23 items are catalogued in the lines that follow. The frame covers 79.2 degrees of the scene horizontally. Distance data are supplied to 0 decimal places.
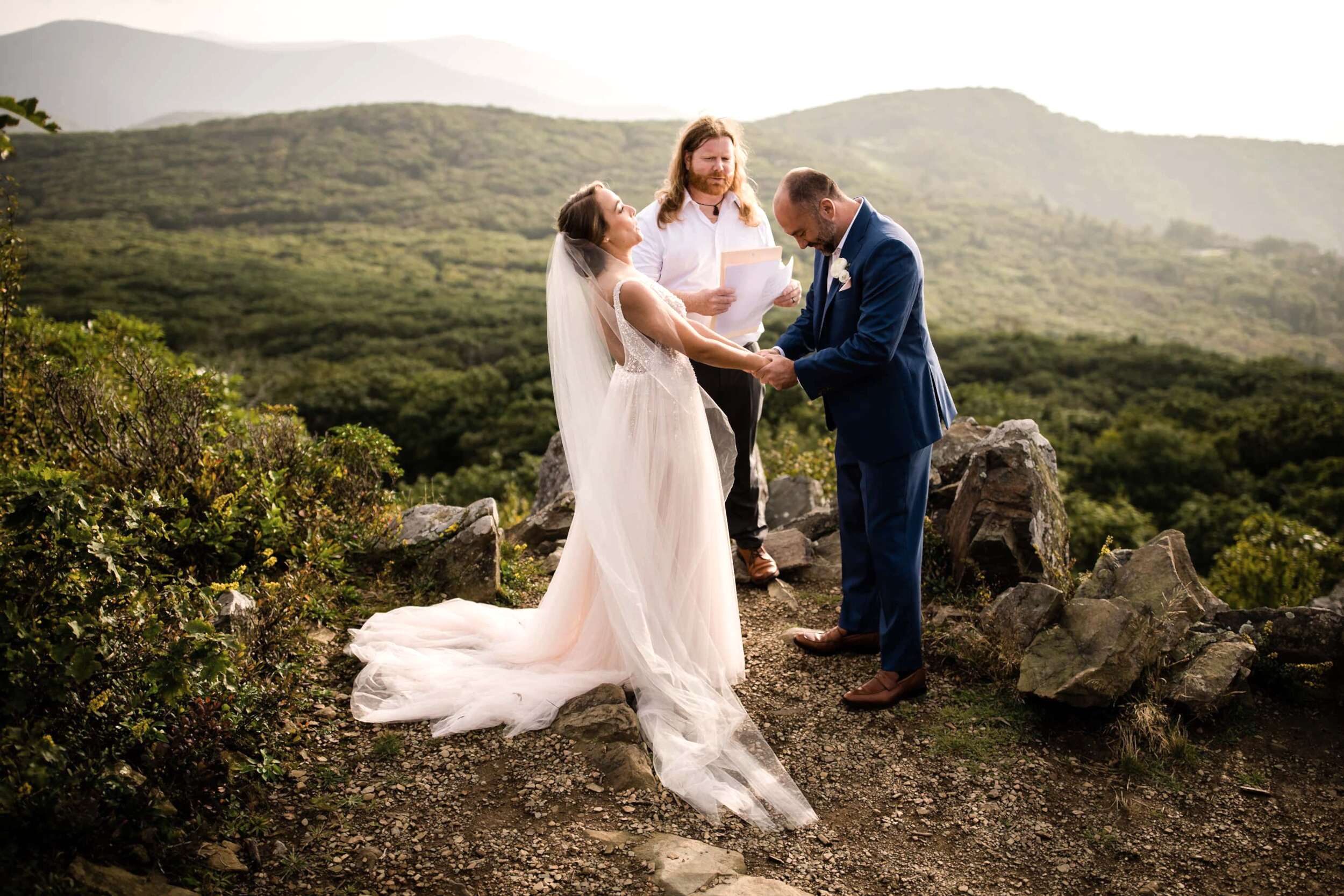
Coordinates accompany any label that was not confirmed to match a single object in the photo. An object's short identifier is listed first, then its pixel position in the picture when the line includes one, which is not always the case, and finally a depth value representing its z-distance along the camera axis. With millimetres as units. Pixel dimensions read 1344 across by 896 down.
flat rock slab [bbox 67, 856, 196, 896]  2240
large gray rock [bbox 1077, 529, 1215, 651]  3893
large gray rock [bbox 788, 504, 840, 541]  6254
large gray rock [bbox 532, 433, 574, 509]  7186
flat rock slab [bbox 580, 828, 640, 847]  2881
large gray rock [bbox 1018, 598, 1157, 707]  3574
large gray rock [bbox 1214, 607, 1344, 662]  3891
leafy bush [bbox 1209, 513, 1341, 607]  7191
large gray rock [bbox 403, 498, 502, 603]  4898
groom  3576
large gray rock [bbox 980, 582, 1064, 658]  4020
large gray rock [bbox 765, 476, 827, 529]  7062
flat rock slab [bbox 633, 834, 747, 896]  2623
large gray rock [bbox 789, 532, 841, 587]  5527
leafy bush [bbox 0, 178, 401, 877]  2391
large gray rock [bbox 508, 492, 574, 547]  6031
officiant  4773
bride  3688
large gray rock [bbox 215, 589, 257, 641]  3555
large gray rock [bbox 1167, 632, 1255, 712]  3598
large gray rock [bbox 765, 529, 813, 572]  5578
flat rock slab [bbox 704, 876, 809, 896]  2557
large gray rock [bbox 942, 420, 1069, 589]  4785
